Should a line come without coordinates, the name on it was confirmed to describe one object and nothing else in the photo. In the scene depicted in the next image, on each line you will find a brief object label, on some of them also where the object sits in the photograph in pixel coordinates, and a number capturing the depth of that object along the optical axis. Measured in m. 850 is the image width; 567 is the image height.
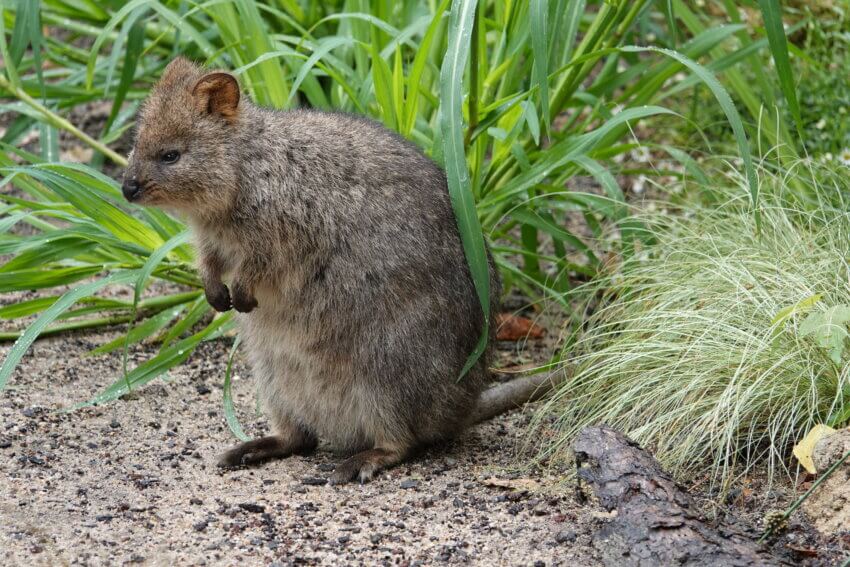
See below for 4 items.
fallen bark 6.23
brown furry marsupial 8.19
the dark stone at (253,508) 7.48
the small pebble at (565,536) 7.01
